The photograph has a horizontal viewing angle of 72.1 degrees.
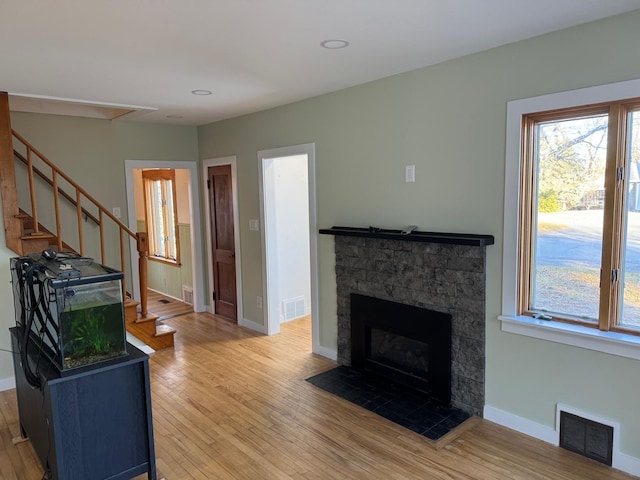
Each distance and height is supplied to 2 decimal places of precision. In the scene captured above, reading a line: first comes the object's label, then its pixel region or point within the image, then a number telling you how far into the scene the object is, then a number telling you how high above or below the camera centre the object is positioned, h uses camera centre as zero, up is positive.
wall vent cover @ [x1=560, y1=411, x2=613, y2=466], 2.52 -1.43
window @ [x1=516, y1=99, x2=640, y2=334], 2.44 -0.12
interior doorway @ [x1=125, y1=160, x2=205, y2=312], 5.24 -0.42
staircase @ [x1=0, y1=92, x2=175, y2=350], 3.58 -0.12
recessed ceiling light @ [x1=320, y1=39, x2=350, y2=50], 2.57 +0.94
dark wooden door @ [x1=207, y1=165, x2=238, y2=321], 5.43 -0.46
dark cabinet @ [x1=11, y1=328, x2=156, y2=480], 2.13 -1.09
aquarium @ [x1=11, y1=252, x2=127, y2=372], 2.10 -0.51
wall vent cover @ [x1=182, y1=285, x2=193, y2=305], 6.37 -1.30
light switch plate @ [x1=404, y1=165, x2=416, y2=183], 3.34 +0.20
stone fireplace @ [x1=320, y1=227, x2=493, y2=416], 3.02 -0.61
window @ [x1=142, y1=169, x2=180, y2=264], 6.93 -0.12
